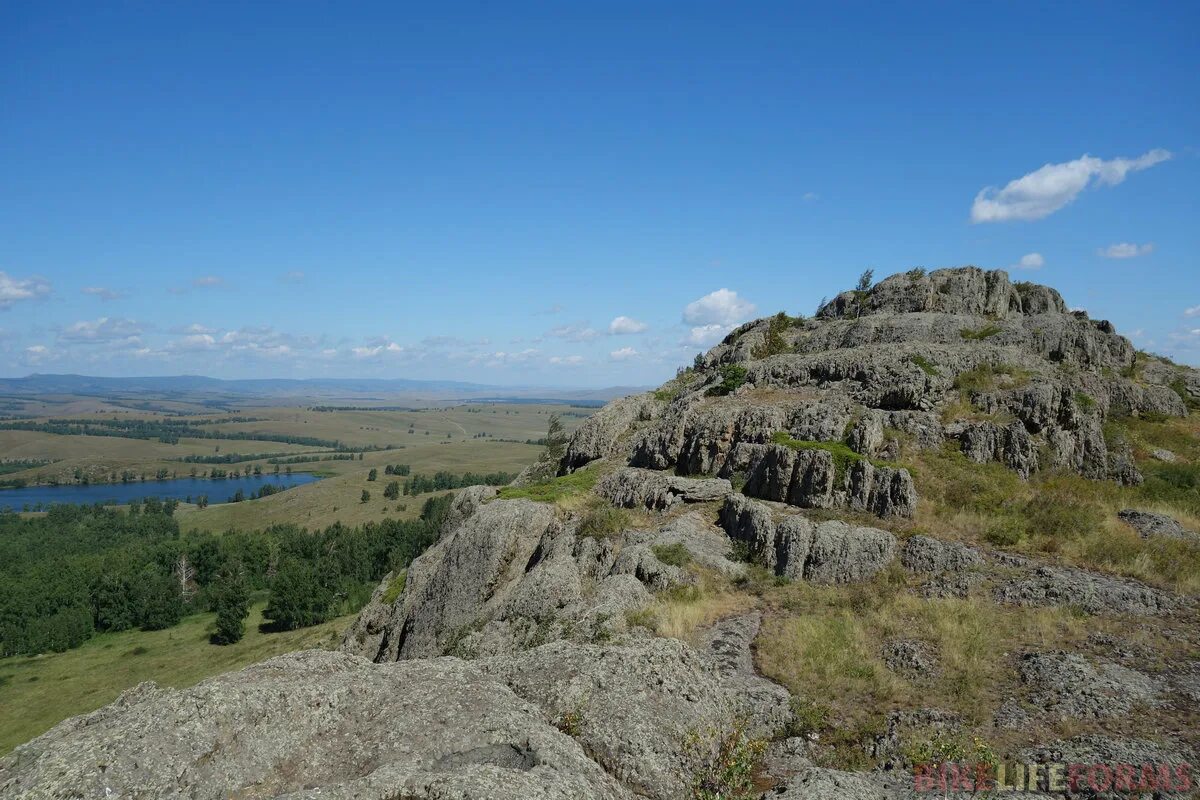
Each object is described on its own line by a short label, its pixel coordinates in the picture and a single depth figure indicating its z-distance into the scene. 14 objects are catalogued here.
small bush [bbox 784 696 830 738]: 11.80
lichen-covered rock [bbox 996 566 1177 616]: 16.12
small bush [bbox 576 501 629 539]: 23.62
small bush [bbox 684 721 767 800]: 9.43
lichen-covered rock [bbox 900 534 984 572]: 19.09
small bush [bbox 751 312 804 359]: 41.16
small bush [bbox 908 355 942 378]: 30.10
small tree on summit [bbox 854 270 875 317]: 44.38
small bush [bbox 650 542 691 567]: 20.41
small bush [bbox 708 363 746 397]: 35.09
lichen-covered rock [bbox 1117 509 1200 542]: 19.92
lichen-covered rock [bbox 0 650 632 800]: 7.45
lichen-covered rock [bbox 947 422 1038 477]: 24.80
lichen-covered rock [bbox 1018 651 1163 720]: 11.75
